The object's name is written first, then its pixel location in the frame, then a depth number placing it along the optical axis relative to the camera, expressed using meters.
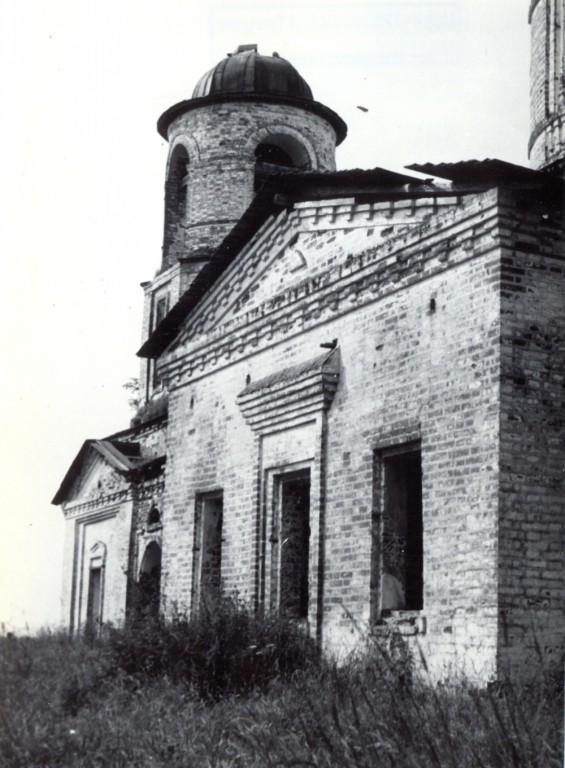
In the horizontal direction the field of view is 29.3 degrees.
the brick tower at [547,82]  17.41
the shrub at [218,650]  10.17
